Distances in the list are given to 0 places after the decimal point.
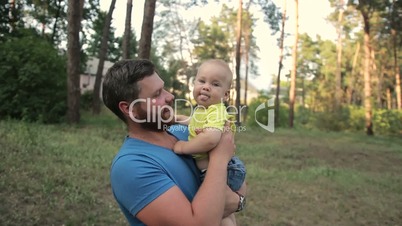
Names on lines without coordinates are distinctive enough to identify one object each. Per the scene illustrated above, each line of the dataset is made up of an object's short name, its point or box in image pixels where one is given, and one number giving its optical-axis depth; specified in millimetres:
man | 1500
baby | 1817
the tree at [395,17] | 14747
